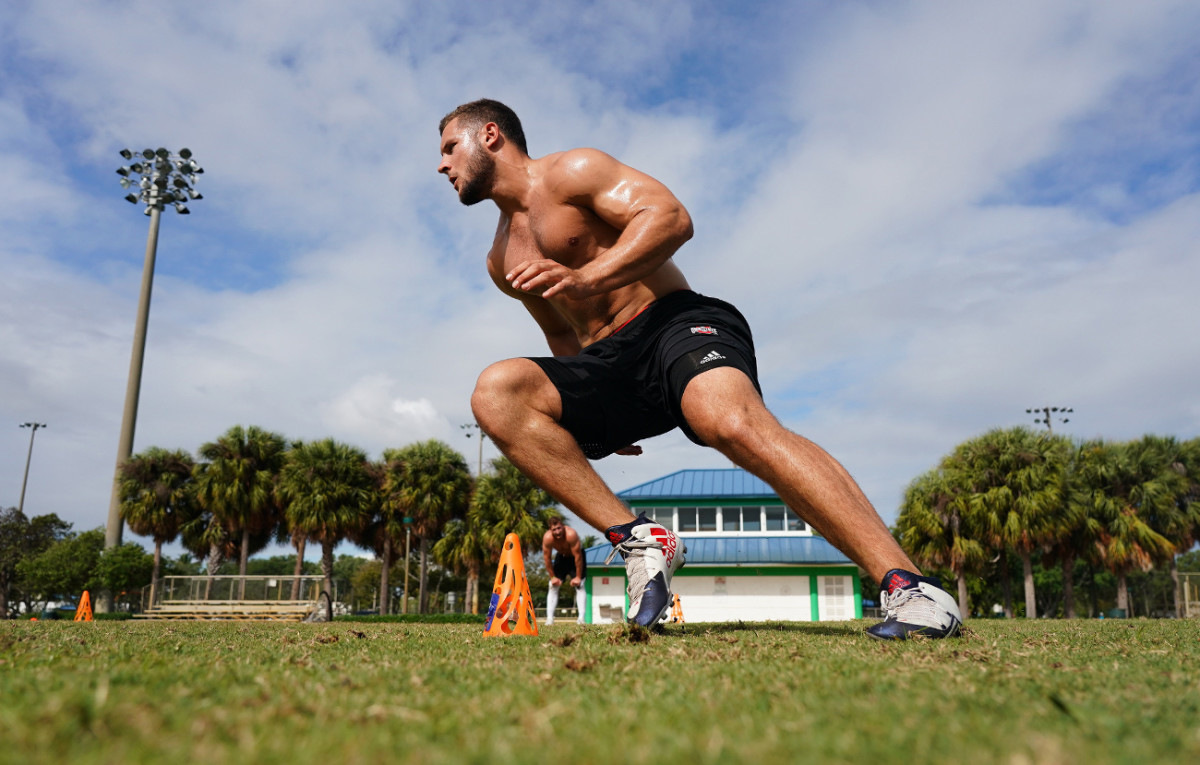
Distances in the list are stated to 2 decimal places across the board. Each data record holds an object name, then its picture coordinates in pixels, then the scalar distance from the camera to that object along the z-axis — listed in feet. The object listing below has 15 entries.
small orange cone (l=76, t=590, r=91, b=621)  56.54
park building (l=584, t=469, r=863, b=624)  92.89
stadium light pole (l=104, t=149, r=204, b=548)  99.71
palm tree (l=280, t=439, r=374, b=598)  98.53
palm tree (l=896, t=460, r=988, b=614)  88.58
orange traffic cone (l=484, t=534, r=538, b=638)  19.24
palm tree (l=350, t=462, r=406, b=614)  105.19
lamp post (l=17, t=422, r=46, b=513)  184.65
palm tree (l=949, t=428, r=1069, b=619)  85.15
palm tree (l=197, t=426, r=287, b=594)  98.63
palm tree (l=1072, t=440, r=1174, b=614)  87.81
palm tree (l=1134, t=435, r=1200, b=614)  92.79
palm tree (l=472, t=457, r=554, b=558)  98.43
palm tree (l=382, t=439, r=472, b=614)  103.40
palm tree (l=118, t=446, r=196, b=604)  100.89
